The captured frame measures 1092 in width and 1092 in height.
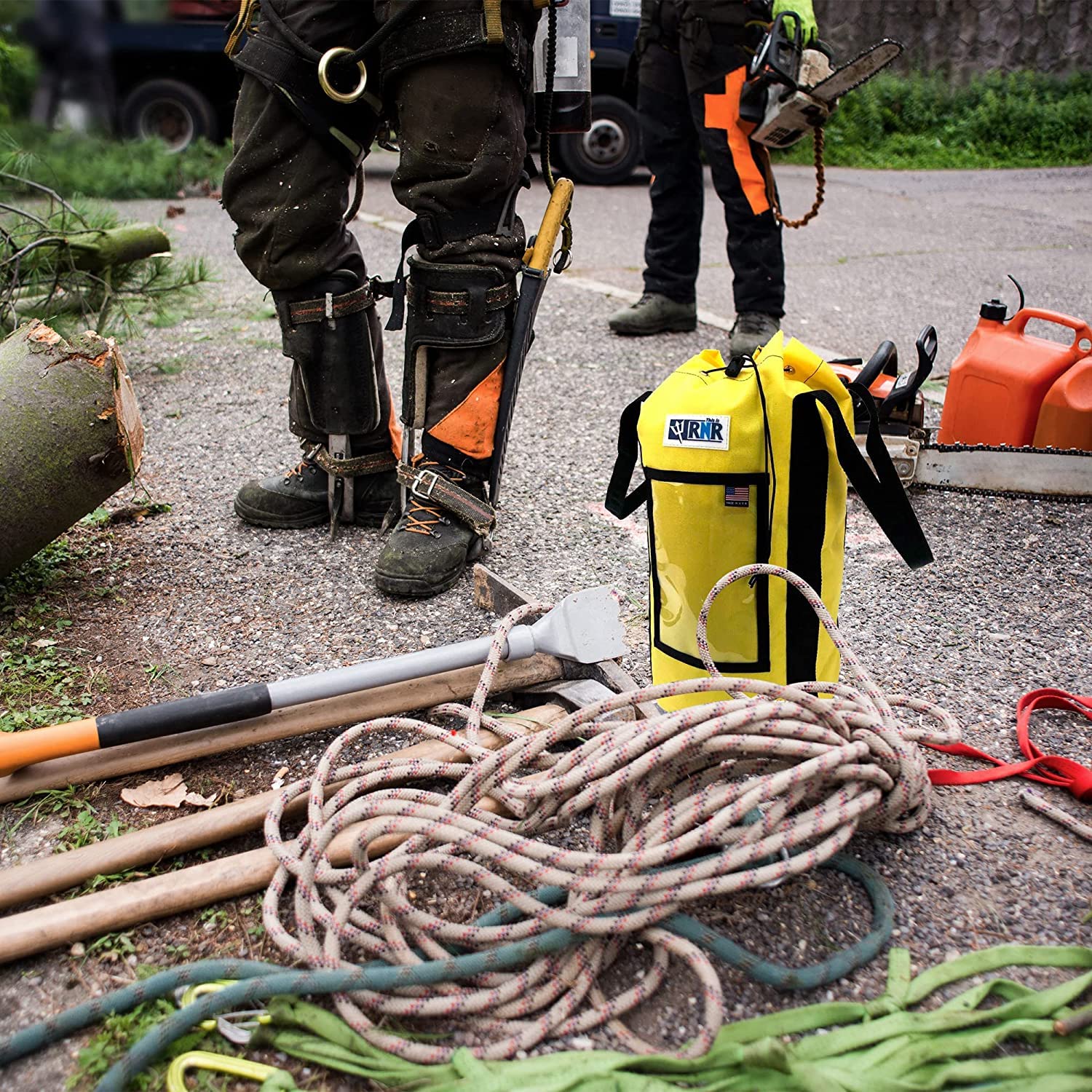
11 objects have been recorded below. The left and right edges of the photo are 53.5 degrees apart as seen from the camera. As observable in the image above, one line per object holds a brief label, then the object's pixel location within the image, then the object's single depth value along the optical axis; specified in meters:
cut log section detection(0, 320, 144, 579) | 2.29
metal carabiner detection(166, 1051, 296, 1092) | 1.28
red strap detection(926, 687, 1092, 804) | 1.79
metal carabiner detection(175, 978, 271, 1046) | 1.33
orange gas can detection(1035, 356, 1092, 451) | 2.94
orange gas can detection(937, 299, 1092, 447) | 3.00
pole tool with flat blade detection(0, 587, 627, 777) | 1.71
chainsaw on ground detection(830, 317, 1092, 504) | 2.96
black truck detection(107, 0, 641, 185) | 8.59
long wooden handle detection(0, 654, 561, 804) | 1.78
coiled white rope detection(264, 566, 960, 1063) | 1.36
